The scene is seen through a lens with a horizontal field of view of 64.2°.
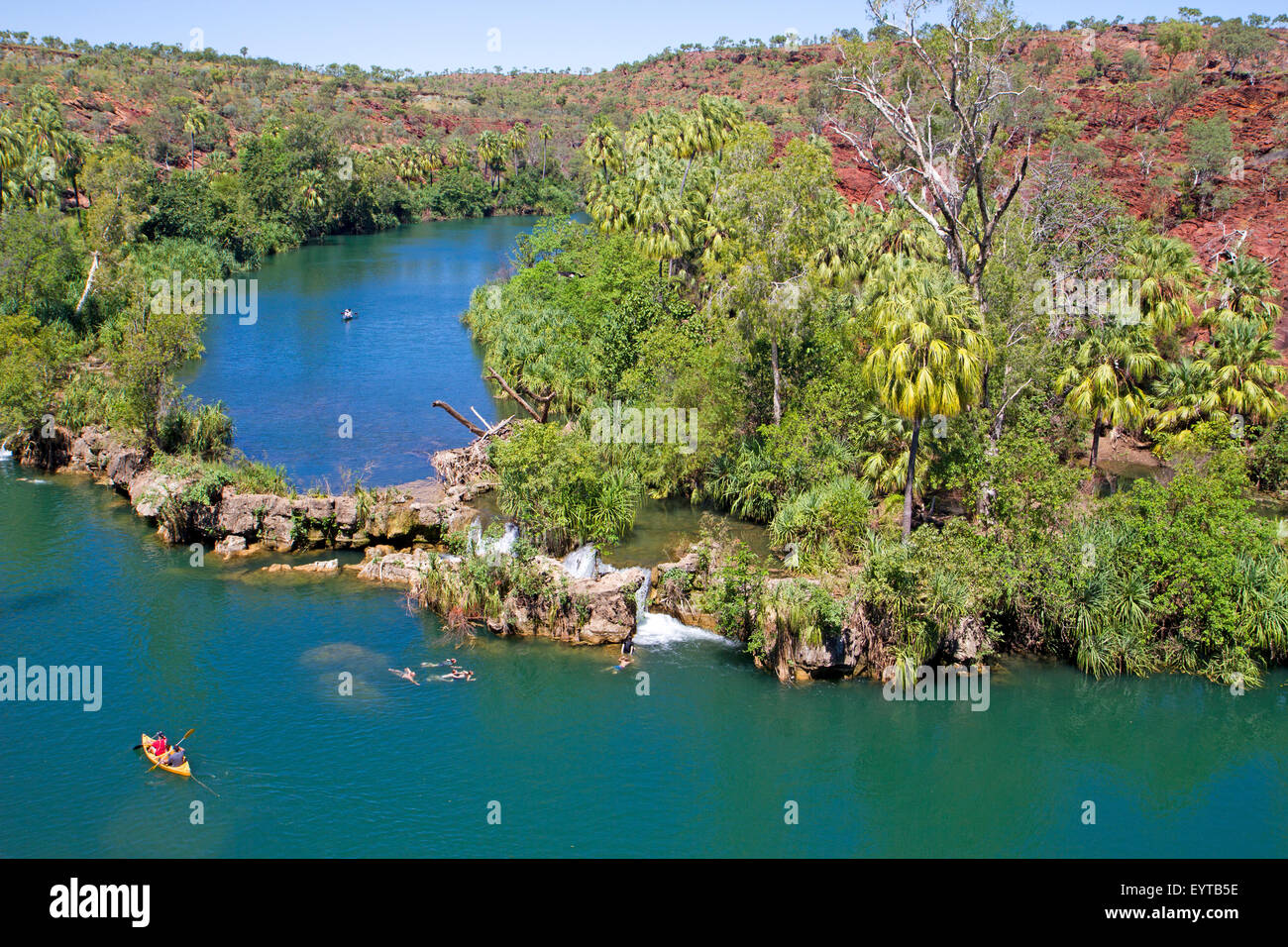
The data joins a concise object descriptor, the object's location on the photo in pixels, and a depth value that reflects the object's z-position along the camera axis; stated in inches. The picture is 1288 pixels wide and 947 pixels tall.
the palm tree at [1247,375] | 1524.4
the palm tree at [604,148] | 3275.1
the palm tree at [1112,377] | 1498.5
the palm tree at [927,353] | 1084.5
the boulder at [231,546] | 1333.7
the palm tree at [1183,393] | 1567.4
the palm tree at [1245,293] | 1689.2
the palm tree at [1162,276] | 1654.8
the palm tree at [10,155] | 2630.4
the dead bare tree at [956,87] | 1247.5
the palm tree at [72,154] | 3024.1
